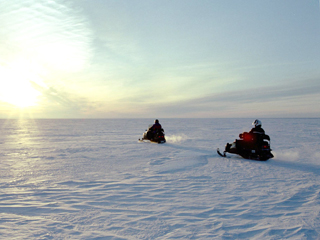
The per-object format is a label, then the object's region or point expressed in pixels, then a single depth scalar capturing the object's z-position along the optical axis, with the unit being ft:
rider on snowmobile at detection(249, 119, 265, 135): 30.34
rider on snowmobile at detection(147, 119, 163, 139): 52.44
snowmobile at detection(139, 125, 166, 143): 51.54
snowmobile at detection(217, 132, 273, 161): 30.76
